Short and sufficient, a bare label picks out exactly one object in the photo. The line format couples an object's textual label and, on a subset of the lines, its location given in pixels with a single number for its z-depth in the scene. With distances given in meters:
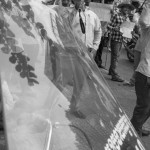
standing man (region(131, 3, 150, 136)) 4.13
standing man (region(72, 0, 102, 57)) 5.69
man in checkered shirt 7.99
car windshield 1.67
